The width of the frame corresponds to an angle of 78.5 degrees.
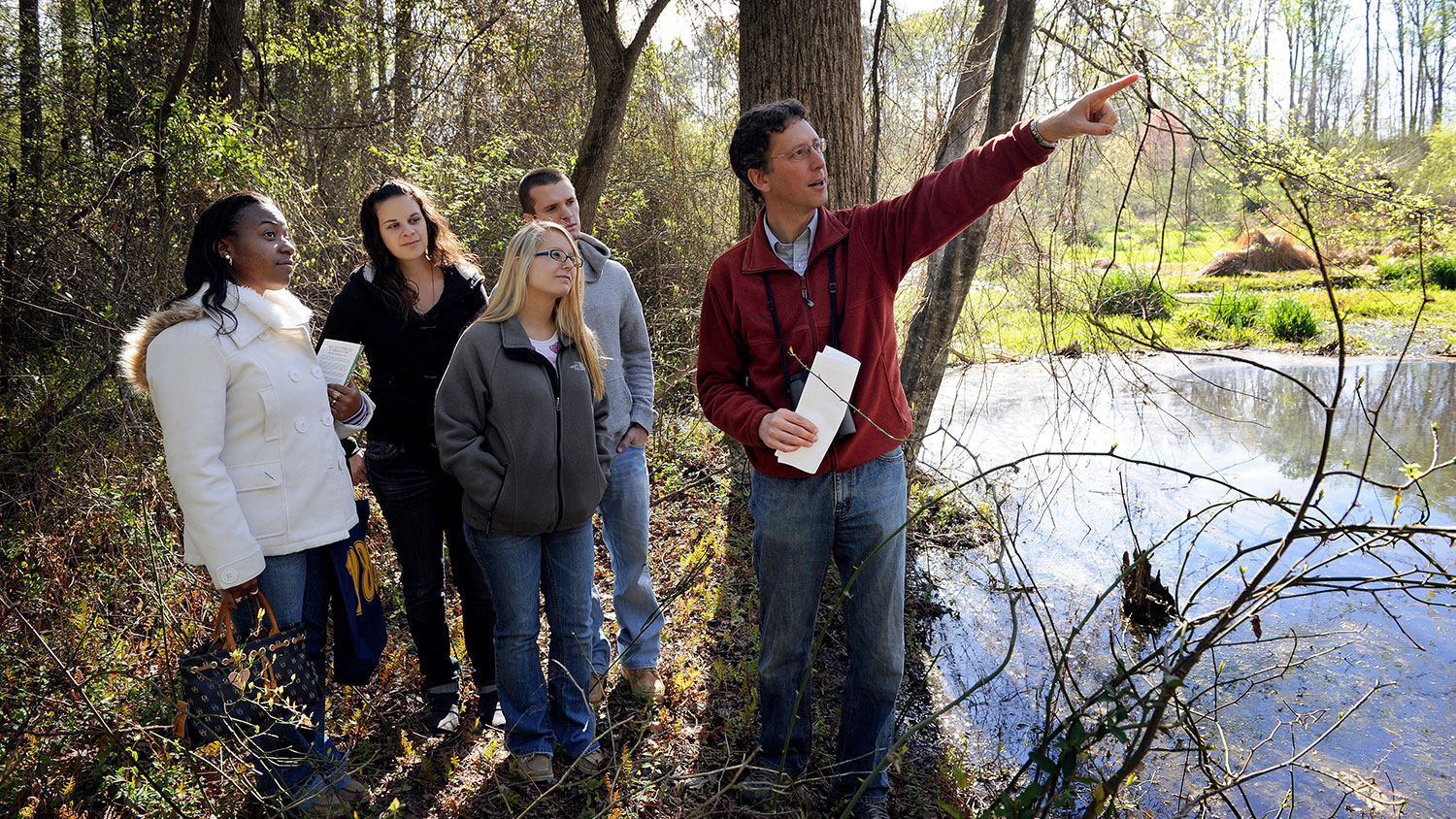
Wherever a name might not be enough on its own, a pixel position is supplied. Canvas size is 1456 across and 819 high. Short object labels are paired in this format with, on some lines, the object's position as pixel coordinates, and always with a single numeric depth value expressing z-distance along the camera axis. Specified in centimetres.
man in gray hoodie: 346
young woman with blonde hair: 285
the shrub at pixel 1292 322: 1375
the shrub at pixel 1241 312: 1383
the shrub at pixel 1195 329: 1341
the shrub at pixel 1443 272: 1636
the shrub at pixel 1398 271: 1540
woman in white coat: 246
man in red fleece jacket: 260
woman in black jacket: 323
